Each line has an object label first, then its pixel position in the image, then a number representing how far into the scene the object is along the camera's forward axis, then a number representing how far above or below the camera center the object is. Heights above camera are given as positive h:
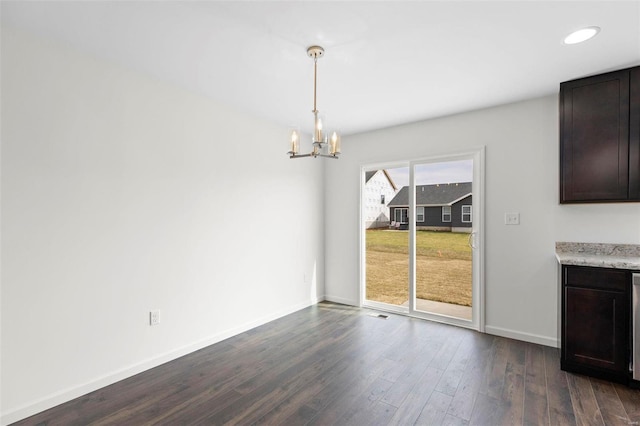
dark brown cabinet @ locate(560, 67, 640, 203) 2.59 +0.61
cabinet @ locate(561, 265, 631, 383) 2.42 -0.94
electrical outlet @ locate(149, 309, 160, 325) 2.75 -0.98
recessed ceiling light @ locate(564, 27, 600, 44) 2.05 +1.19
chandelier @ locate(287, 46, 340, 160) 2.21 +0.53
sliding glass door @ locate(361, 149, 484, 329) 3.68 -0.47
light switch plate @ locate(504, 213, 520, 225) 3.36 -0.12
